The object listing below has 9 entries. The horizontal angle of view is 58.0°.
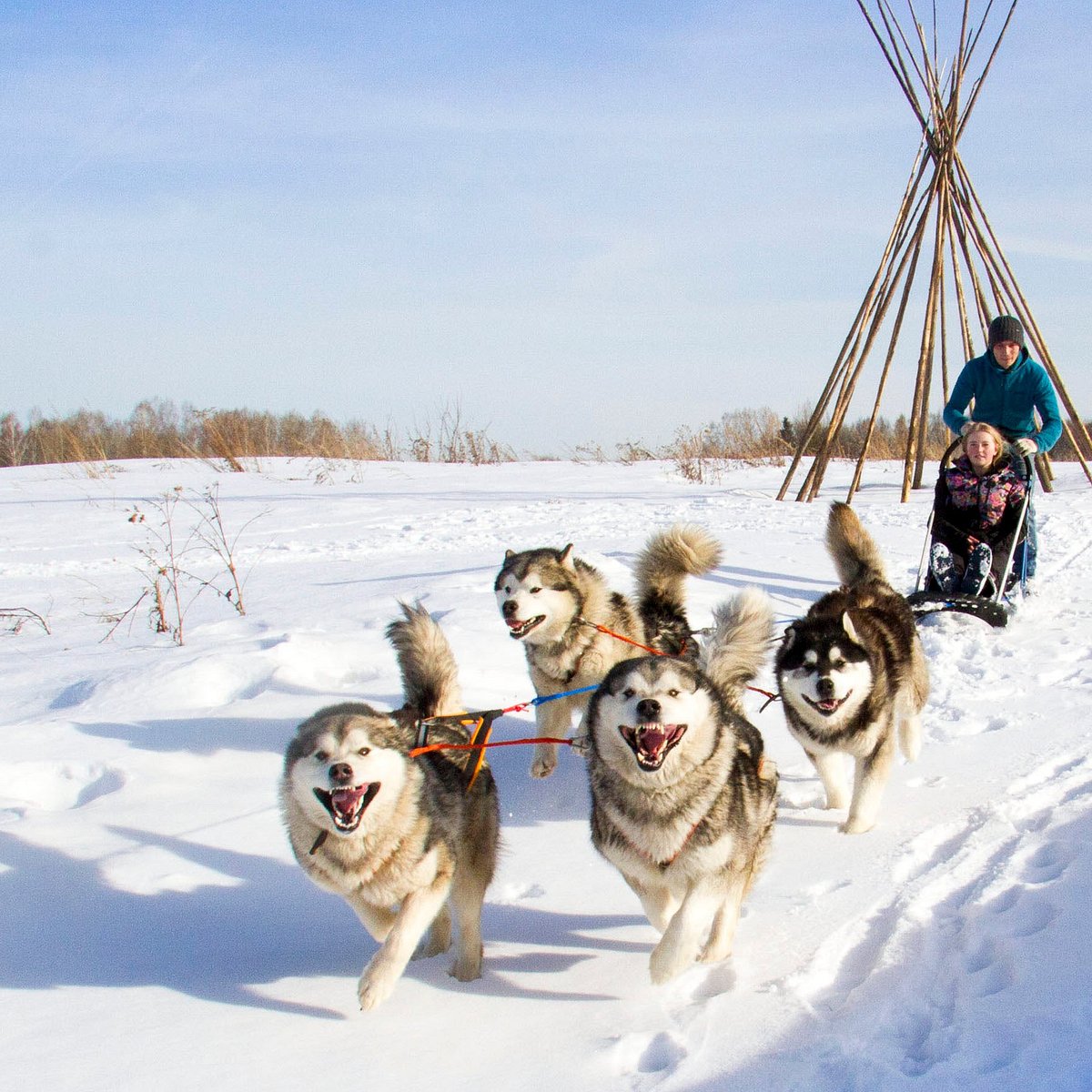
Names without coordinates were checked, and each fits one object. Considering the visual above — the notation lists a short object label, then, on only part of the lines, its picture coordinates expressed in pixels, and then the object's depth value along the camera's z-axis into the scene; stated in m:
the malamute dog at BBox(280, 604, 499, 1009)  2.39
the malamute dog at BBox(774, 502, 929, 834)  3.37
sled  5.39
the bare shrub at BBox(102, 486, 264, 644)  6.37
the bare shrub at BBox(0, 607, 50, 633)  6.54
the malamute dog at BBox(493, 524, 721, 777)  4.20
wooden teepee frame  10.55
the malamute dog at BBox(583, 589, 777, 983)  2.47
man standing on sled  6.23
